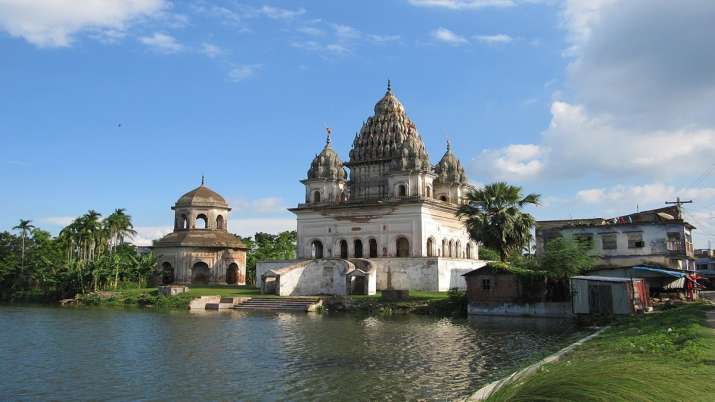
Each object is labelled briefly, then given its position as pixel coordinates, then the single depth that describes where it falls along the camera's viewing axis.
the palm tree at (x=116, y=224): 57.47
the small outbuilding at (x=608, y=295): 25.31
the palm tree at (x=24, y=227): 59.92
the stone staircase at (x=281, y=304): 37.07
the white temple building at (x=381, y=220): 45.22
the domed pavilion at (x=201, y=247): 56.81
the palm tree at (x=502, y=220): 34.88
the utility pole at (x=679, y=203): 40.48
